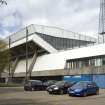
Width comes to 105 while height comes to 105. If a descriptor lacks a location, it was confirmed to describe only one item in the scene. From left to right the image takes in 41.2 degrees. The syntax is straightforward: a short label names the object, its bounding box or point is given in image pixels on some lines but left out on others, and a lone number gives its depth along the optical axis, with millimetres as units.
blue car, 12868
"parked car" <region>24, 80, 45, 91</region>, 18083
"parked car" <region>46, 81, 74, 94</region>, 14274
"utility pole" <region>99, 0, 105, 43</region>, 29303
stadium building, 27410
